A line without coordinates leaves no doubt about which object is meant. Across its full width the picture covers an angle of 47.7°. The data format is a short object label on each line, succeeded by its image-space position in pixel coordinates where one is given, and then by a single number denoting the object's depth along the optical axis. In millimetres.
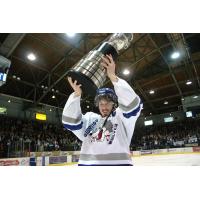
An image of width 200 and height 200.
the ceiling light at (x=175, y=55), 8804
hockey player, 929
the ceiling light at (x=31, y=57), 7543
